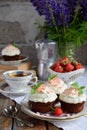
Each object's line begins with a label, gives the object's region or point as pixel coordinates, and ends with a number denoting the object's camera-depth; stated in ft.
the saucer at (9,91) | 3.44
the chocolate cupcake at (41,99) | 2.79
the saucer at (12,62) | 4.27
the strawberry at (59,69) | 3.76
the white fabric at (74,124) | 2.66
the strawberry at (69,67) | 3.76
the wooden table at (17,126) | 2.66
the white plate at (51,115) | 2.70
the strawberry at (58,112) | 2.74
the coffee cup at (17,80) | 3.47
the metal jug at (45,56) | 4.18
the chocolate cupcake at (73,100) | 2.80
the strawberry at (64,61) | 3.75
